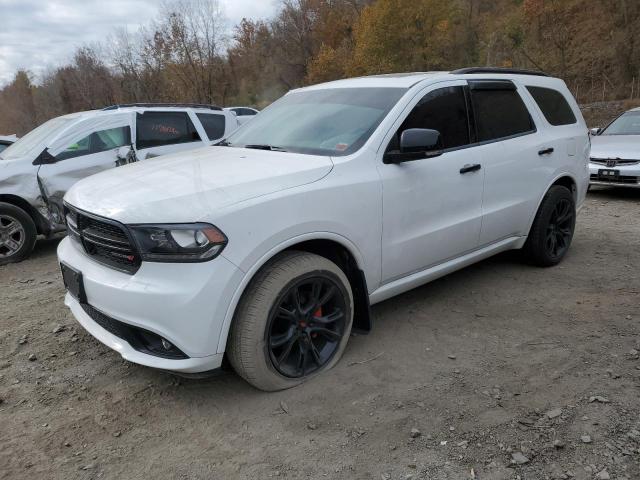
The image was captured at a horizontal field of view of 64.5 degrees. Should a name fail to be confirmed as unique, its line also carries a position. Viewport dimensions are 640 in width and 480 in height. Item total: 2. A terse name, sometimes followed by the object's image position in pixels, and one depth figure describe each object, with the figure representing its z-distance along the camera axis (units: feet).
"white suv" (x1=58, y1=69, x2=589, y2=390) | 8.28
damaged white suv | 19.45
